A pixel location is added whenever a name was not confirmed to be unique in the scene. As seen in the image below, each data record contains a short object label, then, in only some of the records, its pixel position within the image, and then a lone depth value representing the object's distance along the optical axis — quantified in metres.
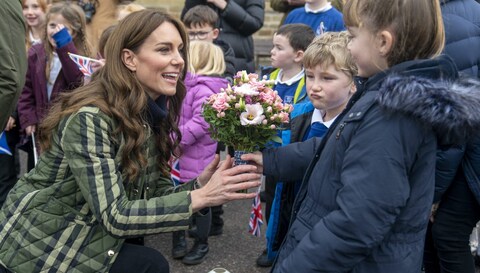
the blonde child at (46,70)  4.70
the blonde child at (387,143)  1.77
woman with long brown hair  2.28
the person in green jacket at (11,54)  2.86
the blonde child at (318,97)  3.13
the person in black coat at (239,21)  5.79
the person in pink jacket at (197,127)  4.35
